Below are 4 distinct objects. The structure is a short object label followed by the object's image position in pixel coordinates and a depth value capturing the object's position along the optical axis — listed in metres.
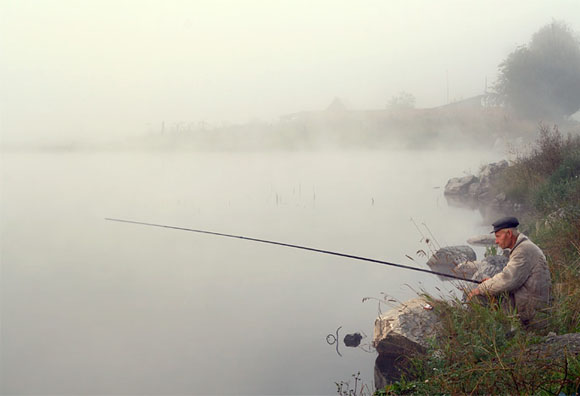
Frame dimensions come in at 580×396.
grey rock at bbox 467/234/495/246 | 9.82
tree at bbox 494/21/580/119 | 30.02
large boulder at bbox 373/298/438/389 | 4.68
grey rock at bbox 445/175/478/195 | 16.70
